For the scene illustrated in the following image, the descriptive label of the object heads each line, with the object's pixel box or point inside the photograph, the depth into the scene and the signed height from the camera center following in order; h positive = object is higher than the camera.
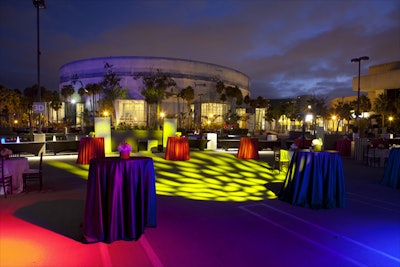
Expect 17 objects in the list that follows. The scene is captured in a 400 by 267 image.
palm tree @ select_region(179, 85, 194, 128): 35.06 +3.48
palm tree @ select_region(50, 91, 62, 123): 36.36 +2.49
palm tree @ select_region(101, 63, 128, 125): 35.21 +3.74
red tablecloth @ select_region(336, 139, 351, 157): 15.48 -1.07
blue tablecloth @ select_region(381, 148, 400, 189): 7.73 -1.16
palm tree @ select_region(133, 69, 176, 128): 32.88 +4.55
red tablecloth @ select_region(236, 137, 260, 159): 13.06 -1.04
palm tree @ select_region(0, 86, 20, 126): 35.06 +2.28
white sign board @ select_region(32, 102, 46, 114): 13.54 +0.64
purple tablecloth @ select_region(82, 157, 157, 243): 3.86 -1.03
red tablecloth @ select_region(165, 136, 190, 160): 12.01 -1.00
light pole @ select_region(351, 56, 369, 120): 22.08 +5.12
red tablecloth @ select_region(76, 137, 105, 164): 10.69 -0.97
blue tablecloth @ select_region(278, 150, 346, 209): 5.65 -1.07
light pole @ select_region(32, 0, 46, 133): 12.89 +4.91
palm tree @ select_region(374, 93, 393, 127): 34.31 +2.46
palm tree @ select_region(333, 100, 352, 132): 40.80 +2.09
